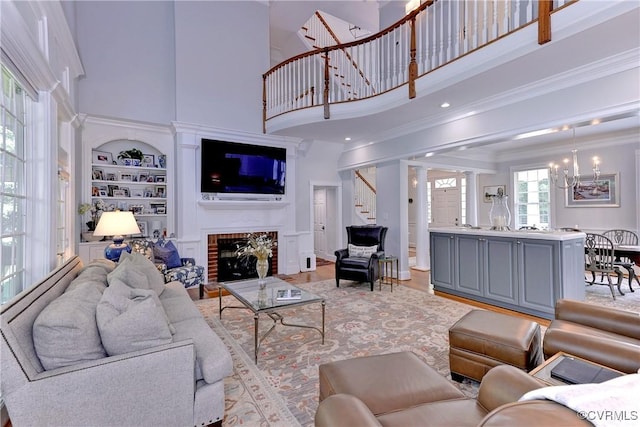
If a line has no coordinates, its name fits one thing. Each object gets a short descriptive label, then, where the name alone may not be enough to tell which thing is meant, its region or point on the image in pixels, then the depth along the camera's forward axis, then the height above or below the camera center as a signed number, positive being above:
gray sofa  1.40 -0.75
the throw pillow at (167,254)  4.57 -0.54
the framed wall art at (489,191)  8.20 +0.66
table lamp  3.75 -0.09
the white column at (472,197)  7.66 +0.45
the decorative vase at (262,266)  3.35 -0.54
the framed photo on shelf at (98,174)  5.11 +0.74
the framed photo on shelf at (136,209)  5.39 +0.16
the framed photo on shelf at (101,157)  5.13 +1.04
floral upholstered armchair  4.38 -0.67
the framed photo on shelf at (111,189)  5.22 +0.50
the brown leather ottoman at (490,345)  2.05 -0.90
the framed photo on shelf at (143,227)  5.46 -0.16
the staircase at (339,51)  5.14 +3.30
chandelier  6.52 +0.91
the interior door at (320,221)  8.37 -0.13
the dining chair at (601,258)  4.48 -0.67
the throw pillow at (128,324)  1.64 -0.58
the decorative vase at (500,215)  4.29 +0.00
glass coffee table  2.87 -0.82
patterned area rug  2.14 -1.26
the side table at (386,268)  5.19 -1.01
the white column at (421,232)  6.75 -0.37
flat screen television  5.57 +0.94
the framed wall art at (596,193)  6.30 +0.45
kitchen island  3.55 -0.68
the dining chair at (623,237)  5.68 -0.46
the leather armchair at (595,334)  1.68 -0.77
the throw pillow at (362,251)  5.38 -0.61
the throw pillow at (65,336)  1.49 -0.58
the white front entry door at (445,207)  8.94 +0.25
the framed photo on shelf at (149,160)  5.54 +1.04
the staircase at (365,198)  8.06 +0.48
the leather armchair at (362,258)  5.05 -0.72
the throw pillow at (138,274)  2.49 -0.48
